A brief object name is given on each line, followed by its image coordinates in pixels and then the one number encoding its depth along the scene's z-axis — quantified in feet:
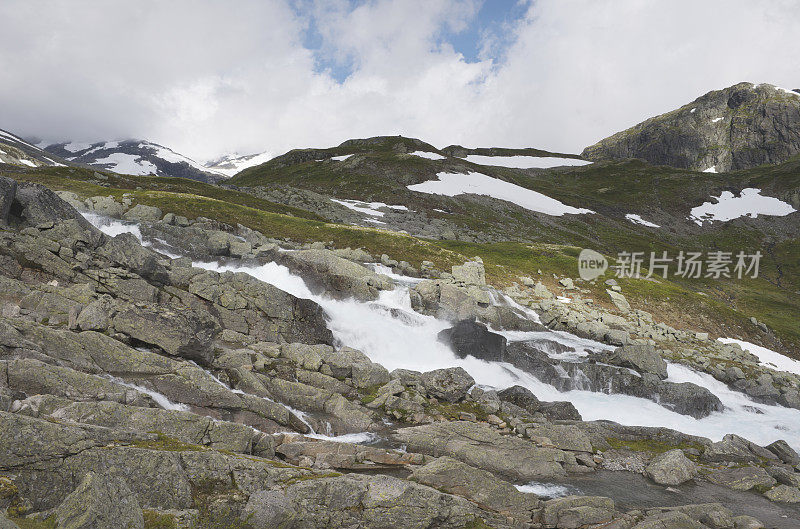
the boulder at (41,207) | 118.73
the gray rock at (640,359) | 162.61
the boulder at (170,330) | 90.27
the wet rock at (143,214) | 221.83
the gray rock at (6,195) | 113.19
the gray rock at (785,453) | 110.93
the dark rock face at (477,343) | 159.94
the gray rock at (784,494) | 87.15
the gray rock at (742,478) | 92.63
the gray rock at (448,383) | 118.88
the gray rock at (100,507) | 31.07
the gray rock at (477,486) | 63.72
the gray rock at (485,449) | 81.97
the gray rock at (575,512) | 62.69
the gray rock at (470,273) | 243.19
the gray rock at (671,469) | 90.22
